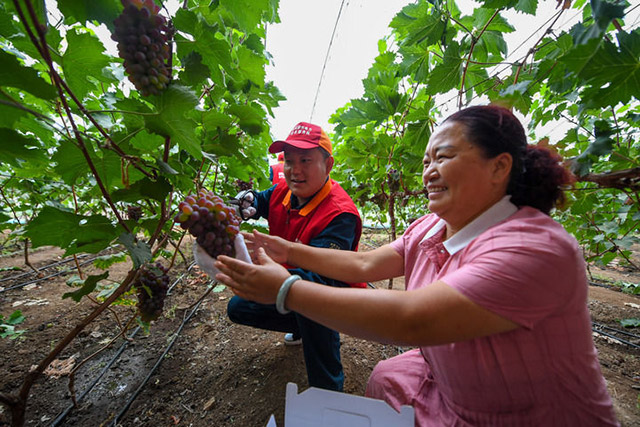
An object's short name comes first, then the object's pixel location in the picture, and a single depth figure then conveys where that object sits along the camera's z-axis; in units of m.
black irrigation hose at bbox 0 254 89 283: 3.79
